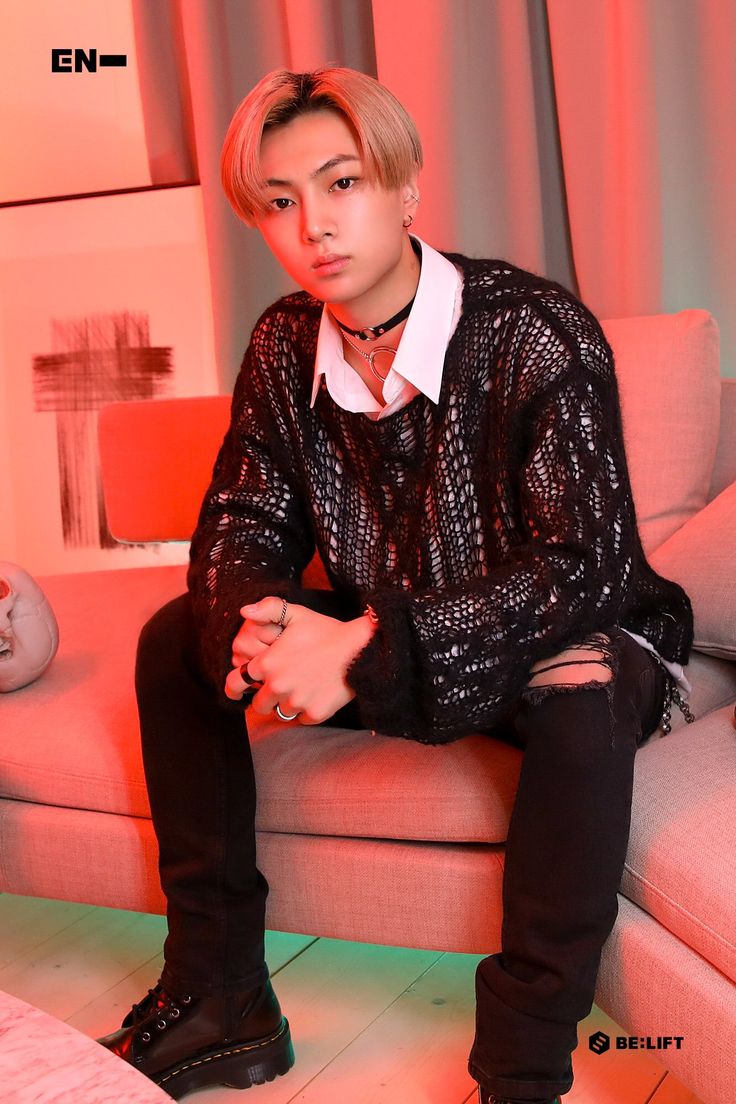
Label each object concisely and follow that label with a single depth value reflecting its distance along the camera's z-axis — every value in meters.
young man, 1.09
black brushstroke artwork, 2.83
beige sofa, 1.08
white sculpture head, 1.54
